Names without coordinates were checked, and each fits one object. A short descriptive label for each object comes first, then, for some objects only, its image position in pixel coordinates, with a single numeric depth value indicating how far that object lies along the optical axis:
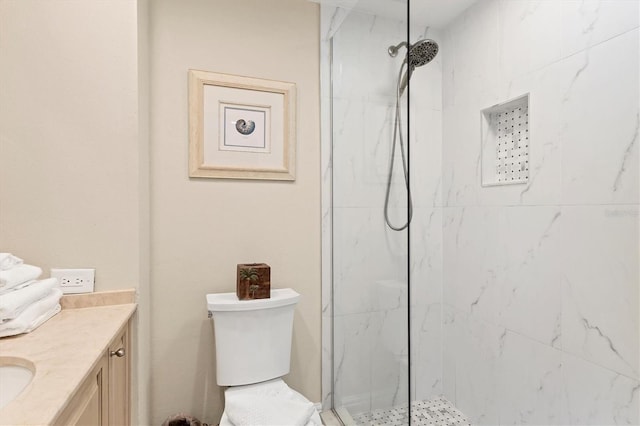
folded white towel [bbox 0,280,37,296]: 1.03
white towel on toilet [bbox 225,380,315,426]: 1.32
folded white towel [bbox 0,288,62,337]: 0.98
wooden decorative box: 1.62
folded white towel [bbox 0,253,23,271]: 1.09
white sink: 0.83
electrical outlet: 1.29
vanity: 0.65
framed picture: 1.76
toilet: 1.53
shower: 1.23
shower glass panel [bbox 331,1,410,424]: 1.28
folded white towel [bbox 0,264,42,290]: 1.04
